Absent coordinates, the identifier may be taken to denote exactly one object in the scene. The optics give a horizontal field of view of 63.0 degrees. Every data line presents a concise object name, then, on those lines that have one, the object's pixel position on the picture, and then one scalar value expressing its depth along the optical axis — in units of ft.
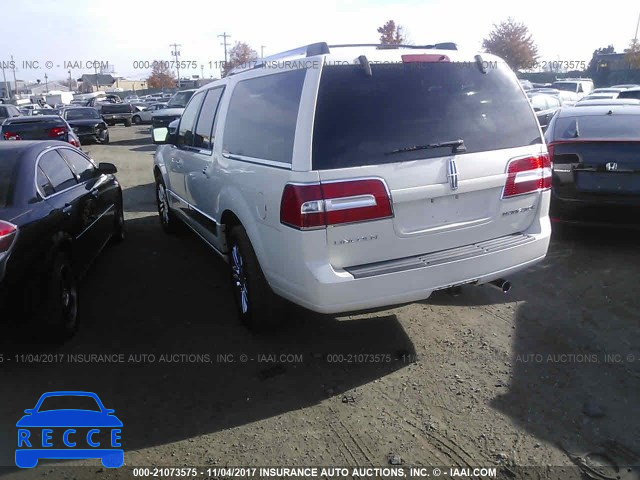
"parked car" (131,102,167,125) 102.68
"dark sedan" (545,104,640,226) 16.76
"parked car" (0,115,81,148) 45.29
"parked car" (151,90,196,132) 62.69
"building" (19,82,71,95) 346.74
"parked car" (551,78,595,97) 90.40
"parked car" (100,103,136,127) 103.14
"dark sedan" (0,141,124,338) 11.18
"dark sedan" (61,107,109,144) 66.39
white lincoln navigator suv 10.07
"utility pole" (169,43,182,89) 212.84
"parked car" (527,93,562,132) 51.52
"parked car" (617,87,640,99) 61.26
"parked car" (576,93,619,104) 66.78
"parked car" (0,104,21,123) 65.15
